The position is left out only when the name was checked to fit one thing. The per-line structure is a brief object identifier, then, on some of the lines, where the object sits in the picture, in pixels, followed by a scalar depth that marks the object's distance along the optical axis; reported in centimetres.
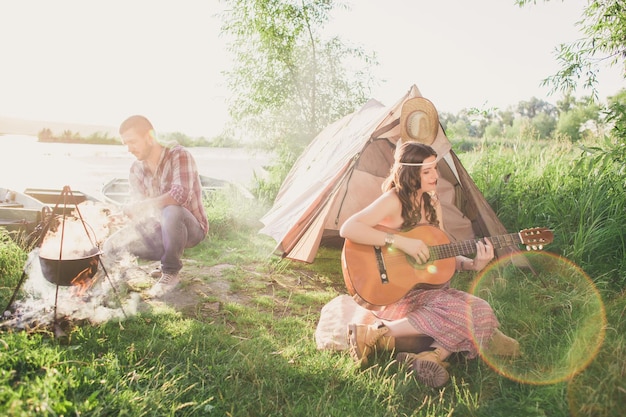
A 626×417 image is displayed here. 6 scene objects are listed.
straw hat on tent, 404
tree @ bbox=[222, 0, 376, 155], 799
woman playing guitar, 233
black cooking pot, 238
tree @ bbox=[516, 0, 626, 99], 425
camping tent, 411
